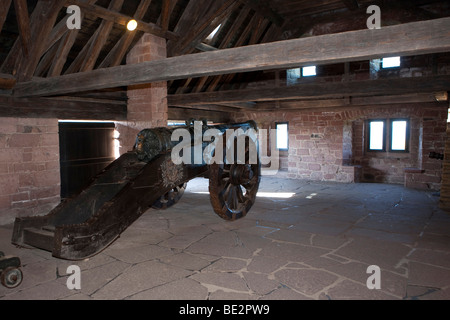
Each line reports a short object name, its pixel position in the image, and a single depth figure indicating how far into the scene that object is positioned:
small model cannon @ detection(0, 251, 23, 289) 2.69
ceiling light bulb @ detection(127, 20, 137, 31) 5.16
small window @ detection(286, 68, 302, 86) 9.55
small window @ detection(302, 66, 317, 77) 9.41
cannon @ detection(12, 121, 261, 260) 3.00
